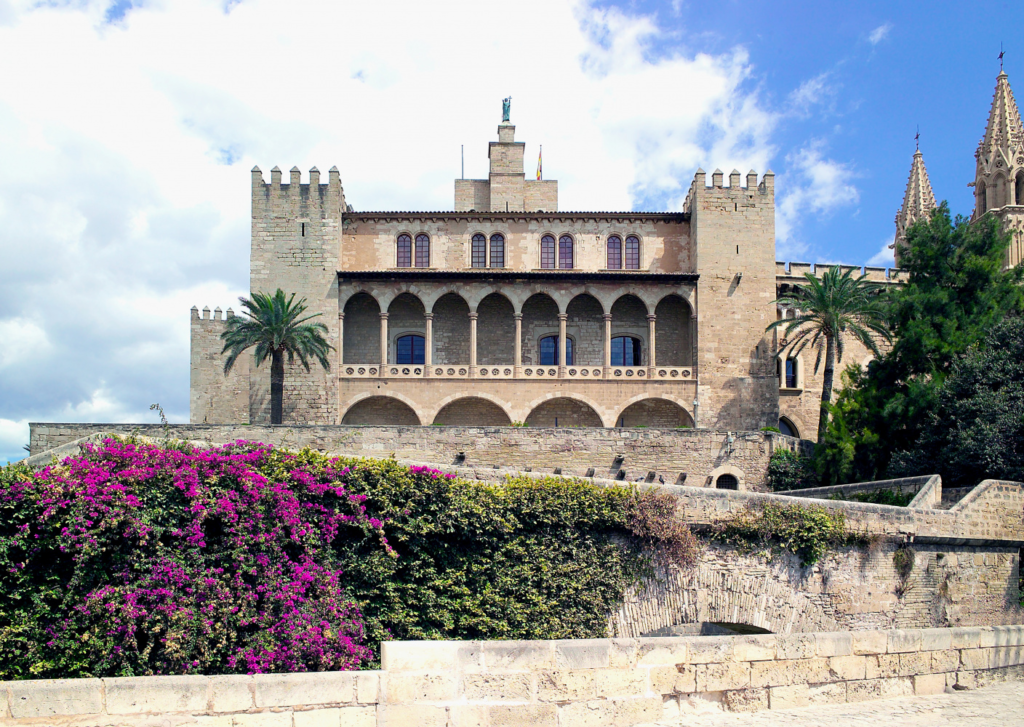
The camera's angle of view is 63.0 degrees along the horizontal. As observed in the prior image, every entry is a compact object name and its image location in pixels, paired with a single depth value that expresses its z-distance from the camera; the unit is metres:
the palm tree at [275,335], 31.26
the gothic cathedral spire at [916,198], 53.94
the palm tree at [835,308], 32.47
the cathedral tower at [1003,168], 44.62
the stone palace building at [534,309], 35.50
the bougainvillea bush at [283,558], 9.97
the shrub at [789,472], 28.27
